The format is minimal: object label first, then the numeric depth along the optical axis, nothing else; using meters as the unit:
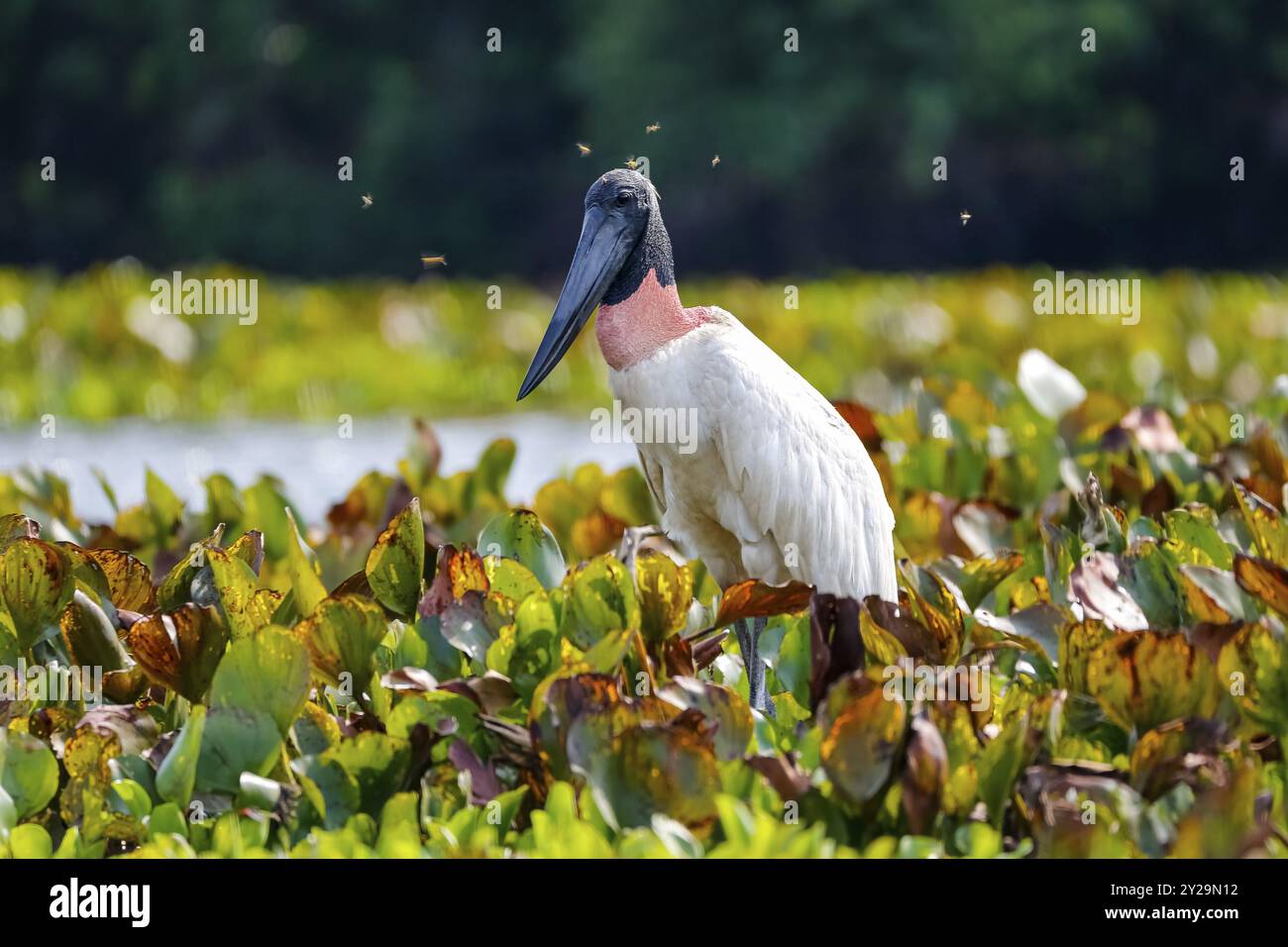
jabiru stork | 7.28
